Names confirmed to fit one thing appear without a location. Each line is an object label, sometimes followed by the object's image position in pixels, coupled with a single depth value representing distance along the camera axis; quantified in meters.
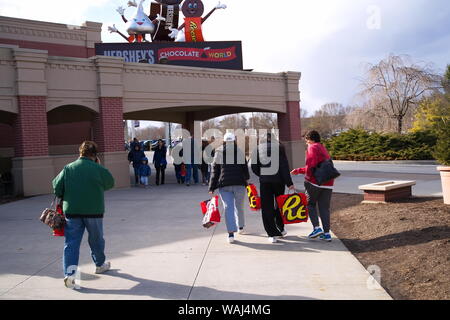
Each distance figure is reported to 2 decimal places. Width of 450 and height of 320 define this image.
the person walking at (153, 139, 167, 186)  15.18
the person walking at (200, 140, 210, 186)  14.50
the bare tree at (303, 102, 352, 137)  54.78
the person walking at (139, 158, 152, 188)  14.91
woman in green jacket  4.99
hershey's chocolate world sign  17.89
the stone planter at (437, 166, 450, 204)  8.50
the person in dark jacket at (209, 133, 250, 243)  6.88
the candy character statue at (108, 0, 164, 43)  20.14
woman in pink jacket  6.53
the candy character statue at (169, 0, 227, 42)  20.22
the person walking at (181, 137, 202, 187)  14.62
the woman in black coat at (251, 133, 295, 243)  6.60
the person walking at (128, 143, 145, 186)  14.82
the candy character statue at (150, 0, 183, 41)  21.28
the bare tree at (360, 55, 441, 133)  28.64
